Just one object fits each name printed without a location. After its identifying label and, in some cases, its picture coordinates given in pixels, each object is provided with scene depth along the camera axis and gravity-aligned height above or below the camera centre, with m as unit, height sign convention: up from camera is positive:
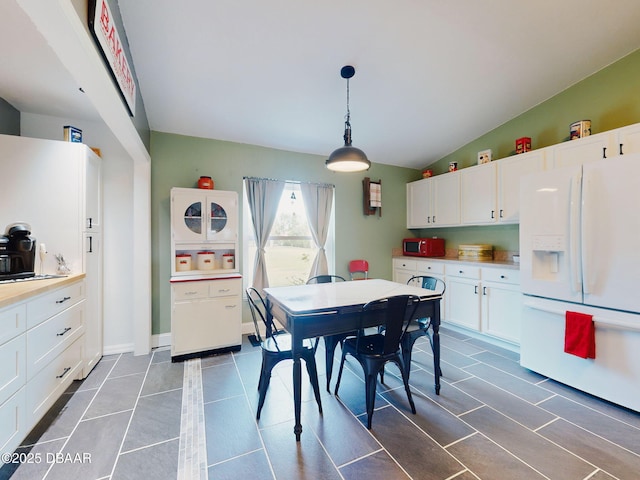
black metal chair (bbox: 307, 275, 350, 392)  2.34 -0.90
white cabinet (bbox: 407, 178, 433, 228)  4.40 +0.62
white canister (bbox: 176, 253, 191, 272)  3.12 -0.23
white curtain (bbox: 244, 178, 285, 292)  3.63 +0.38
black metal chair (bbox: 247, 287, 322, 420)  1.96 -0.82
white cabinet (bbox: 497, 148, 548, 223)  3.05 +0.77
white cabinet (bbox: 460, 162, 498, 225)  3.50 +0.62
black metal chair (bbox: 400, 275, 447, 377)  2.29 -0.78
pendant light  2.17 +0.64
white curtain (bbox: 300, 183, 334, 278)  3.99 +0.38
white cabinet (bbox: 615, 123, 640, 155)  2.36 +0.86
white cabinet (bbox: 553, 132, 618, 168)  2.51 +0.87
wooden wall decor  4.36 +0.73
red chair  4.28 -0.38
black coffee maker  2.03 -0.08
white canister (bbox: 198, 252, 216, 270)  3.23 -0.22
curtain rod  3.65 +0.83
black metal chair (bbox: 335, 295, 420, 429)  1.87 -0.74
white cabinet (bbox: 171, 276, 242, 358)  2.85 -0.77
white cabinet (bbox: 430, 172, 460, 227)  3.96 +0.61
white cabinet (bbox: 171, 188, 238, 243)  3.06 +0.30
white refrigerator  1.98 -0.21
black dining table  1.78 -0.46
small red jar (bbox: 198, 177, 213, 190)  3.24 +0.68
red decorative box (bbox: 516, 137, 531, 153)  3.21 +1.11
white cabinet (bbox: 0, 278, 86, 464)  1.52 -0.73
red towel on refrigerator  2.14 -0.72
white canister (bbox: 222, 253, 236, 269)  3.30 -0.22
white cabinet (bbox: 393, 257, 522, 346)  3.05 -0.65
